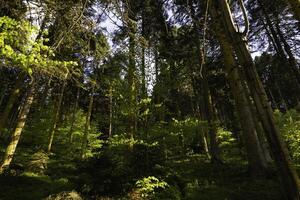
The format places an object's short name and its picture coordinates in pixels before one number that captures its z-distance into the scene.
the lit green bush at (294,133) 8.59
